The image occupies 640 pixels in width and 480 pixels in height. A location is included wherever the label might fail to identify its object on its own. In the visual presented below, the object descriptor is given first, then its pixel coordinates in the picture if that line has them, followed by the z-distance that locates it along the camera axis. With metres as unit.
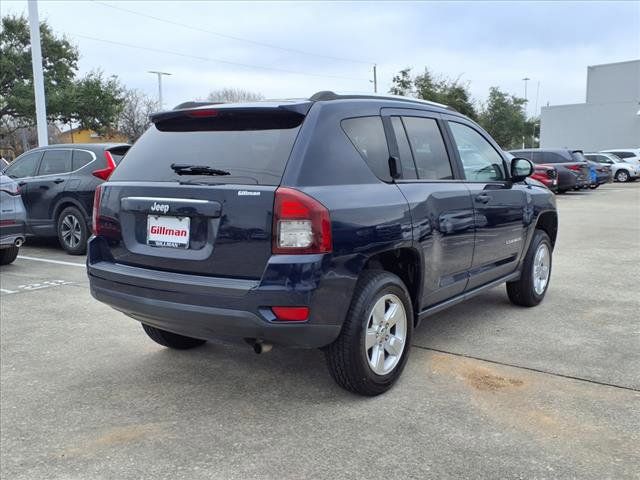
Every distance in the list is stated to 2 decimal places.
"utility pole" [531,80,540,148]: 69.56
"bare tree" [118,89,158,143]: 51.34
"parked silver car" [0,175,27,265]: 7.80
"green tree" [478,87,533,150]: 59.59
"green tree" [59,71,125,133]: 31.22
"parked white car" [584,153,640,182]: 29.86
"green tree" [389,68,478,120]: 42.50
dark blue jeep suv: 3.15
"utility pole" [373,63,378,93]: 56.03
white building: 43.62
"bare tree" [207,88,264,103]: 52.91
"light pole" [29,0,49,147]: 15.50
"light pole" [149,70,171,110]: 47.60
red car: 19.73
